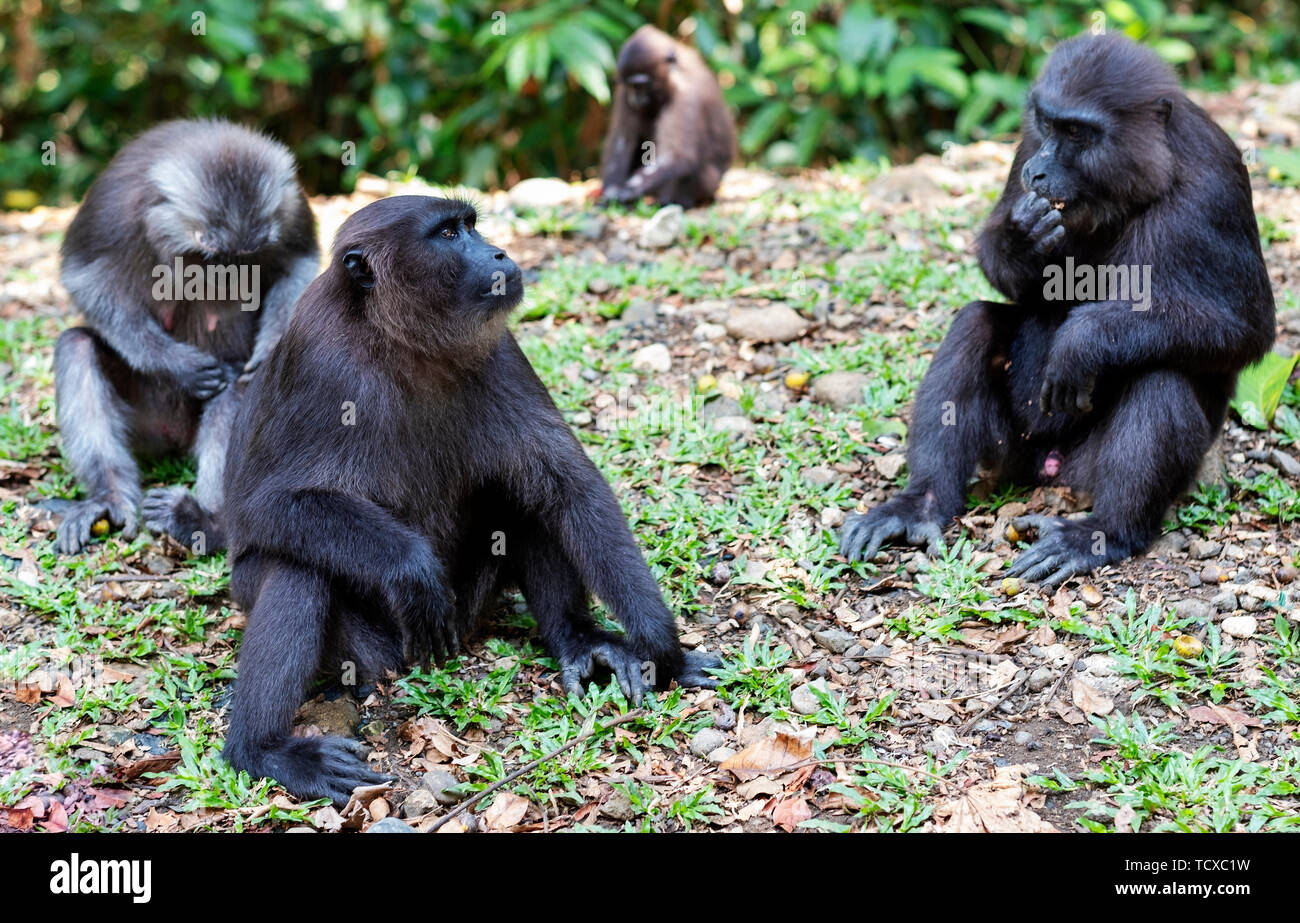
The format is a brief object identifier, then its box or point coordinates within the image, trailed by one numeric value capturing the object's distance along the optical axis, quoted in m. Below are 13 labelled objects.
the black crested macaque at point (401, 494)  4.33
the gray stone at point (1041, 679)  4.50
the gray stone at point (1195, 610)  4.75
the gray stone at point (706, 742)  4.34
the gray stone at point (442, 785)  4.14
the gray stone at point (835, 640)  4.81
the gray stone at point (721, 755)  4.29
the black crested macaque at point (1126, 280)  4.93
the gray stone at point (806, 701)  4.49
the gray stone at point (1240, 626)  4.64
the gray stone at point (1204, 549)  5.13
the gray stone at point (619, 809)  4.05
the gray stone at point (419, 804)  4.10
